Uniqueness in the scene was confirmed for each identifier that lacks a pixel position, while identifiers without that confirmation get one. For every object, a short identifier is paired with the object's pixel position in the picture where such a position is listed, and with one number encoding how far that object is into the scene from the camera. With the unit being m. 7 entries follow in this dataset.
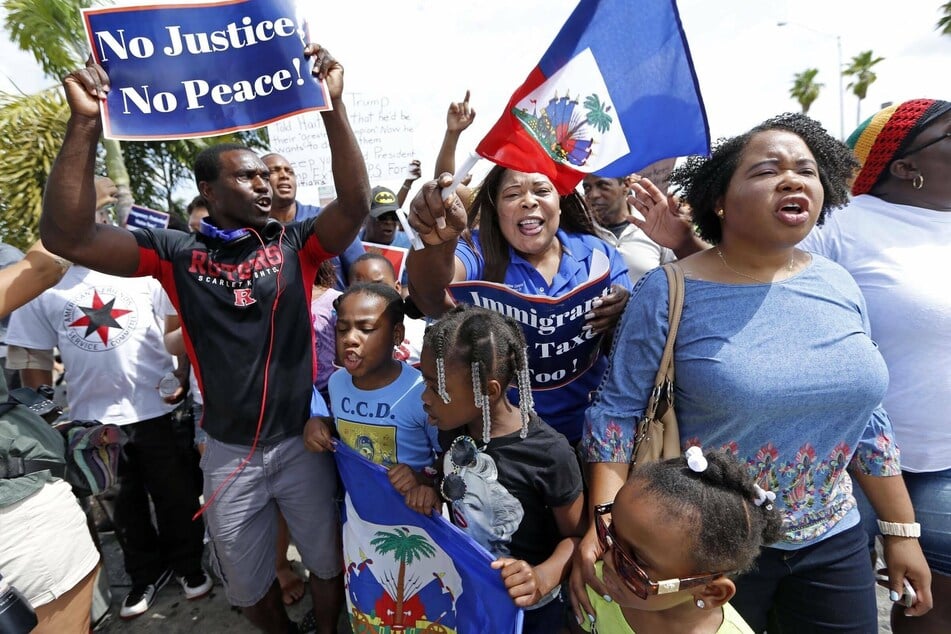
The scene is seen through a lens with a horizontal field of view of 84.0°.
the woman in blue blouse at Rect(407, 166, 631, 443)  1.92
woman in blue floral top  1.45
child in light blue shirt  2.04
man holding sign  2.08
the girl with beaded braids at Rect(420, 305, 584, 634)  1.63
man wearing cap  4.39
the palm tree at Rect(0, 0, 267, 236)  8.91
